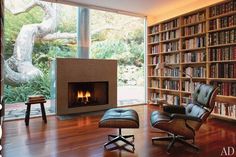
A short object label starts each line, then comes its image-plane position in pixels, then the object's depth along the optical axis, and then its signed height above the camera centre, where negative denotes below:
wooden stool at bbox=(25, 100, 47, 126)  3.74 -0.57
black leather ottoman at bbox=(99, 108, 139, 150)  2.53 -0.57
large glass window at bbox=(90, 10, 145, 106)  5.26 +0.84
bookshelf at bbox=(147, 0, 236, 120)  3.92 +0.53
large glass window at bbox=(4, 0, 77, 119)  4.32 +0.72
